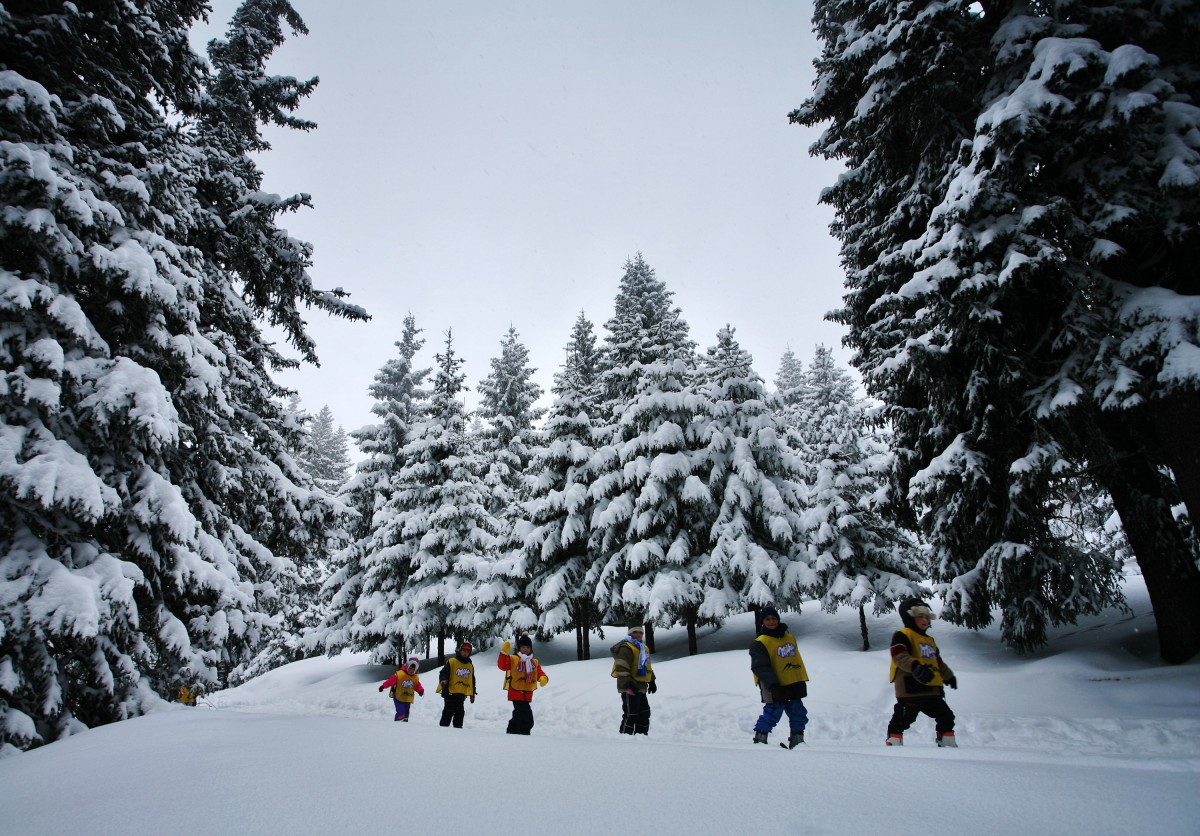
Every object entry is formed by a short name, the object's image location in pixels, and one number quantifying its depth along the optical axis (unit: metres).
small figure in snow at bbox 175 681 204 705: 7.91
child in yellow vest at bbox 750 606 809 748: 6.74
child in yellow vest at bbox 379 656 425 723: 11.59
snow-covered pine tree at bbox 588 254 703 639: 17.08
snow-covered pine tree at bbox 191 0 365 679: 9.44
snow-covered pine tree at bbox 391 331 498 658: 20.70
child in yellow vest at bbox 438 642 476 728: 9.91
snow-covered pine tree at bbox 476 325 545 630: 25.17
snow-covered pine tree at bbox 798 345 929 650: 18.09
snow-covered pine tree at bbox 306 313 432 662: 22.11
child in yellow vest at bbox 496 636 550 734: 9.06
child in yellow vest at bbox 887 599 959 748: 5.98
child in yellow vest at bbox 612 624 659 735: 8.84
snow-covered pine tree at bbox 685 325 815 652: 16.56
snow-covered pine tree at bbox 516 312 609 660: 19.45
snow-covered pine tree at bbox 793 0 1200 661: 6.79
